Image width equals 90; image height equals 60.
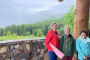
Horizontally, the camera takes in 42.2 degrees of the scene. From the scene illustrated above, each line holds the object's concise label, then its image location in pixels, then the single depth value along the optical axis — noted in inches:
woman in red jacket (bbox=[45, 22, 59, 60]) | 84.0
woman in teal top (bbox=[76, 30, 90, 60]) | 81.3
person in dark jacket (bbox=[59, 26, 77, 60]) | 83.0
